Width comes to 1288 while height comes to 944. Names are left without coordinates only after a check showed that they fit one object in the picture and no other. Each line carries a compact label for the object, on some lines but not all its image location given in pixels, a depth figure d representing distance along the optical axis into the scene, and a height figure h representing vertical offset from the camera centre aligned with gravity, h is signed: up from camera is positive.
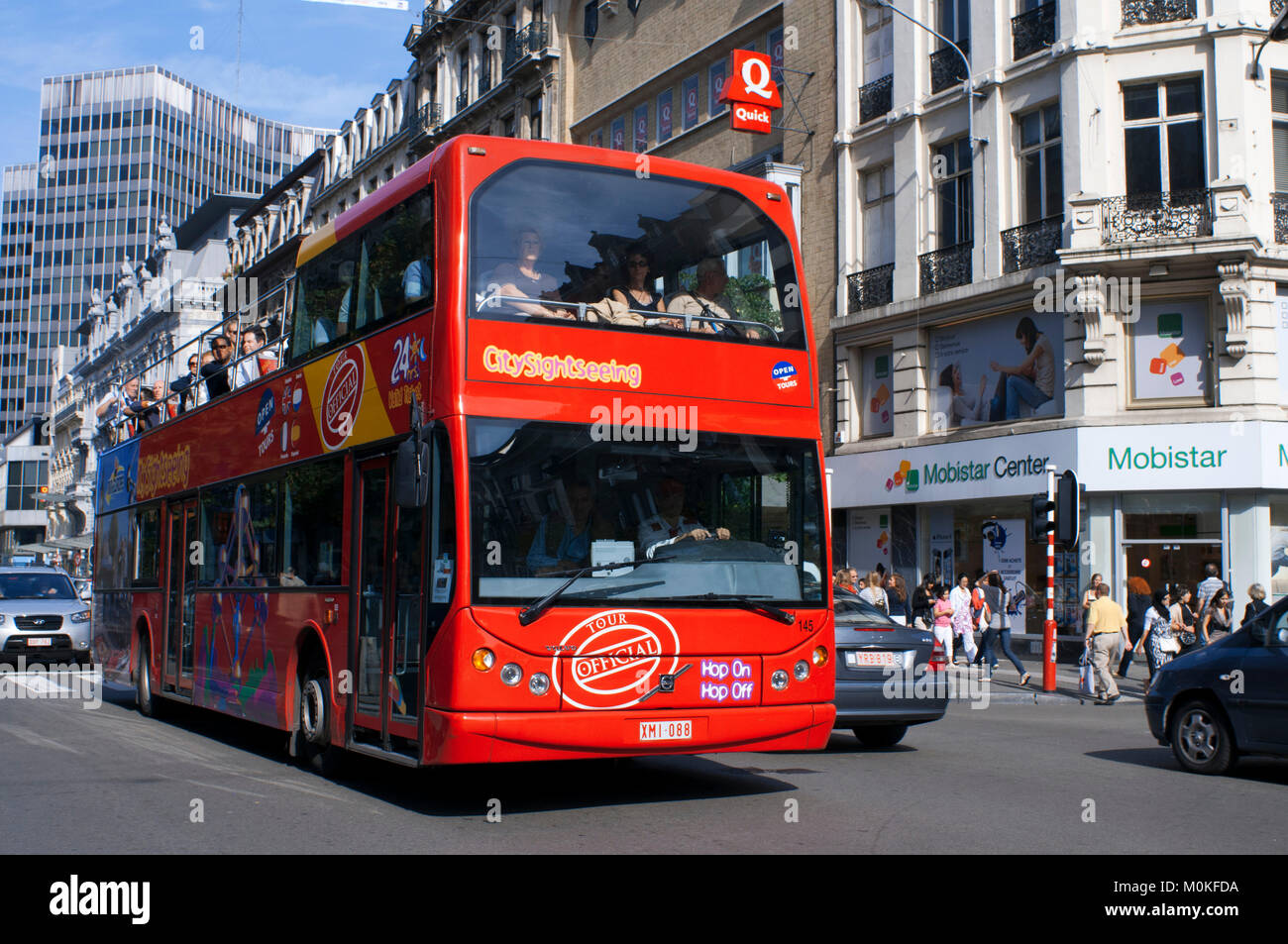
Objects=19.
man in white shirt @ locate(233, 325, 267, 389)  12.20 +1.78
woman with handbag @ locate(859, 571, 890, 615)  22.36 -0.66
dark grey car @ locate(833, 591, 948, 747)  12.49 -1.13
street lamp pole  26.64 +8.72
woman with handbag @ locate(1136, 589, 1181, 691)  19.73 -1.30
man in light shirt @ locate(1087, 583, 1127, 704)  18.77 -1.18
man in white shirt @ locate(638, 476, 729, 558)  8.45 +0.20
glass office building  127.94 +35.37
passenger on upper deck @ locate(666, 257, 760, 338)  9.02 +1.69
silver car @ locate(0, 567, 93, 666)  22.83 -1.11
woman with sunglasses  8.83 +1.71
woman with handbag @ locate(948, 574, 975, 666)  23.14 -1.08
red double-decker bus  8.05 +0.53
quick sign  30.69 +10.35
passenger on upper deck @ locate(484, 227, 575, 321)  8.45 +1.71
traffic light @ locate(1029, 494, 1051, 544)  19.41 +0.45
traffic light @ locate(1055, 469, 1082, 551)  18.77 +0.57
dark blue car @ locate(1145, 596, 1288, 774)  10.29 -1.16
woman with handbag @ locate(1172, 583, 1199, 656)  20.09 -1.03
